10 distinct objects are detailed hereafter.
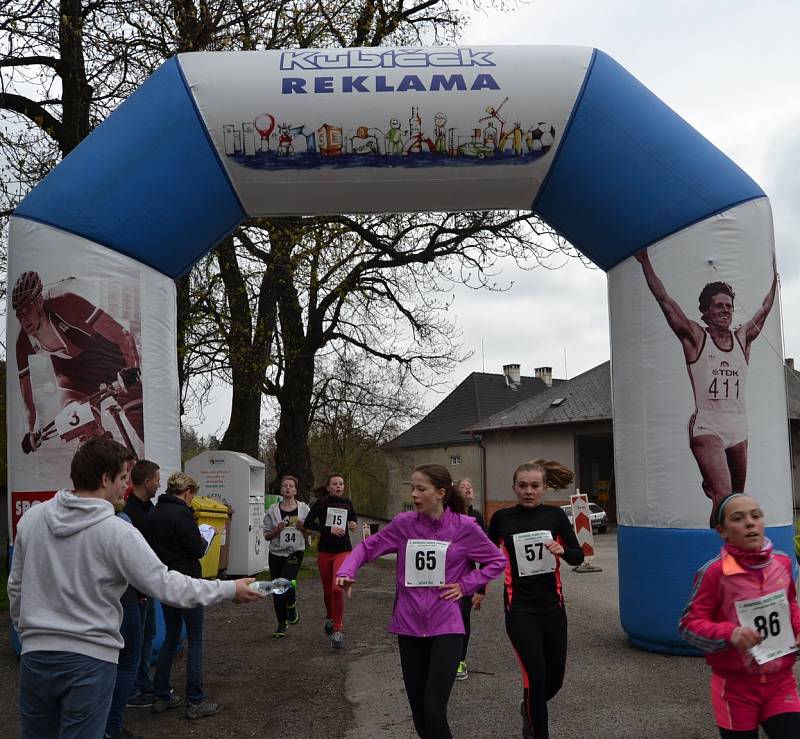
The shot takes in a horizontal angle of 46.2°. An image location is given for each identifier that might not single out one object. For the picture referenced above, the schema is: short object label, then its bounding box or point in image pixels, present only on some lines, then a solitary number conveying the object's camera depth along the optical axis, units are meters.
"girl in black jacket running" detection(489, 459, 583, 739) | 5.75
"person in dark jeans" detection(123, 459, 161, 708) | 6.58
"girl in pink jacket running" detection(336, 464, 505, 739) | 5.04
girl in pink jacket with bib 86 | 3.80
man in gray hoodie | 3.62
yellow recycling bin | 14.99
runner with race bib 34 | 10.05
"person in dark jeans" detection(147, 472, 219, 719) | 6.68
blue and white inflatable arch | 8.31
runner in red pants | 9.66
